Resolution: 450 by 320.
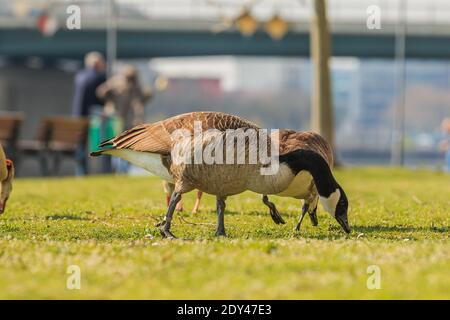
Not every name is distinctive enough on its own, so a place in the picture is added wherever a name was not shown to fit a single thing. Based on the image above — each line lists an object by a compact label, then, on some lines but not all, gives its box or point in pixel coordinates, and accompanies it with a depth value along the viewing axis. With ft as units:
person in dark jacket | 106.32
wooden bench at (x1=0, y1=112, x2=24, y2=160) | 102.94
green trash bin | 108.47
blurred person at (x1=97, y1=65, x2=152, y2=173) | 101.55
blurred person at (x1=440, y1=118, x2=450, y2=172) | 118.01
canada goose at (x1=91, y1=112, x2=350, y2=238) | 37.09
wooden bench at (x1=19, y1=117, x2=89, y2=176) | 106.11
